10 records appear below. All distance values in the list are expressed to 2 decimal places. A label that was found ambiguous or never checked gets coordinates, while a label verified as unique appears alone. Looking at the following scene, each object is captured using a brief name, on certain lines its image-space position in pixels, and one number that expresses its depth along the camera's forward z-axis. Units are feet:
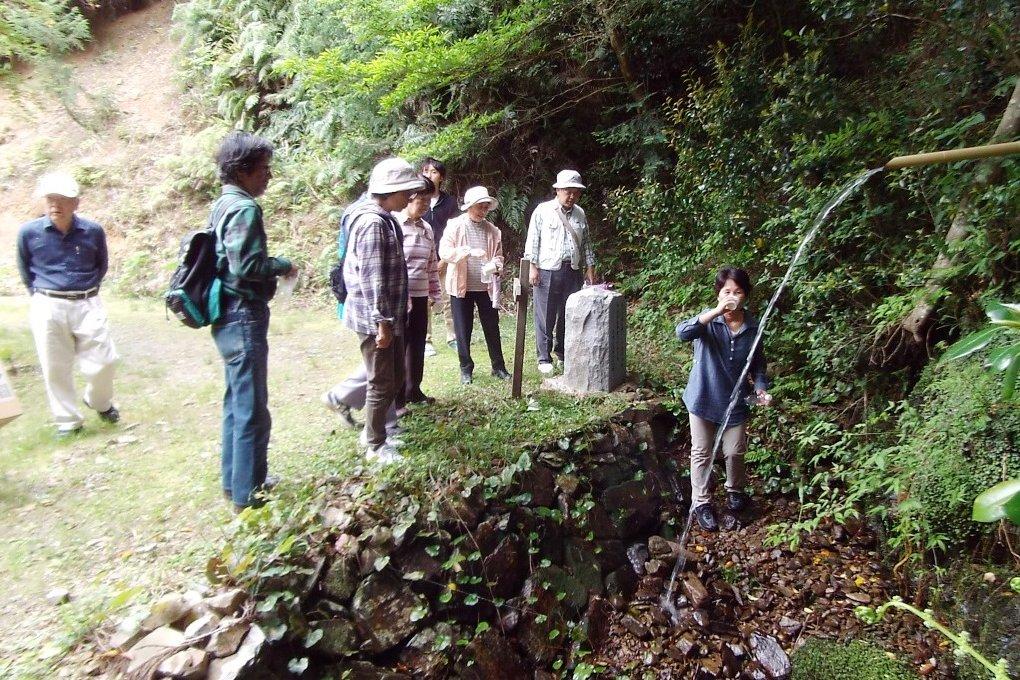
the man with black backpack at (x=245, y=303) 10.96
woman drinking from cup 13.67
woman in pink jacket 17.79
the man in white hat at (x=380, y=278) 12.20
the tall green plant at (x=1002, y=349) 4.37
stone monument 17.56
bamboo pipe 3.87
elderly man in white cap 14.94
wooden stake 16.61
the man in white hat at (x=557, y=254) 19.10
